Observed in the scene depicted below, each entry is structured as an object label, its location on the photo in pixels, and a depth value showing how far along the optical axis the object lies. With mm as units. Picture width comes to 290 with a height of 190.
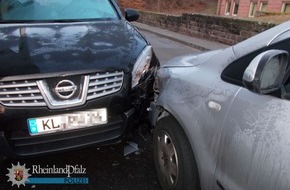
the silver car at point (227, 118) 1602
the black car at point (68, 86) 2318
